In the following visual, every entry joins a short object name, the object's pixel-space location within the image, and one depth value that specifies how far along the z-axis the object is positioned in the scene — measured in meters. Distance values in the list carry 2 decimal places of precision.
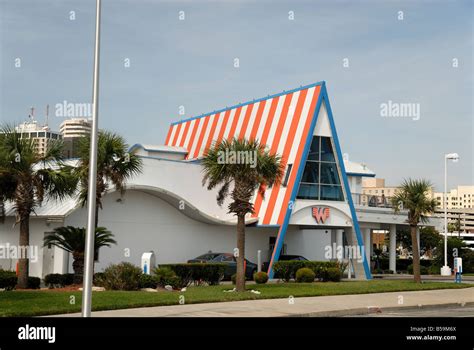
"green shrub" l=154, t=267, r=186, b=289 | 26.64
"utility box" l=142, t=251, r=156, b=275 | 28.97
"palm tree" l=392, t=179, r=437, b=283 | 33.97
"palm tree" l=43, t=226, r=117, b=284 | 26.47
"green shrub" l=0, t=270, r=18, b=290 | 24.24
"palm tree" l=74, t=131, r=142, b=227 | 27.78
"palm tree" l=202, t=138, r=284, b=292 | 24.83
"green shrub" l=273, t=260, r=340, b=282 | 33.69
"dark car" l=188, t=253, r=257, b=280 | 34.09
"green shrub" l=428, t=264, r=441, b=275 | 53.19
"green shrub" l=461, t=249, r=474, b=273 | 59.00
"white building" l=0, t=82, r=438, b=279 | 34.19
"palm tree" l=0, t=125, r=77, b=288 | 25.22
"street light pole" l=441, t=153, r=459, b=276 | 41.62
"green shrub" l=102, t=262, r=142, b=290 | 24.95
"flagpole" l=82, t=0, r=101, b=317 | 14.22
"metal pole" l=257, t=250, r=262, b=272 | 37.27
